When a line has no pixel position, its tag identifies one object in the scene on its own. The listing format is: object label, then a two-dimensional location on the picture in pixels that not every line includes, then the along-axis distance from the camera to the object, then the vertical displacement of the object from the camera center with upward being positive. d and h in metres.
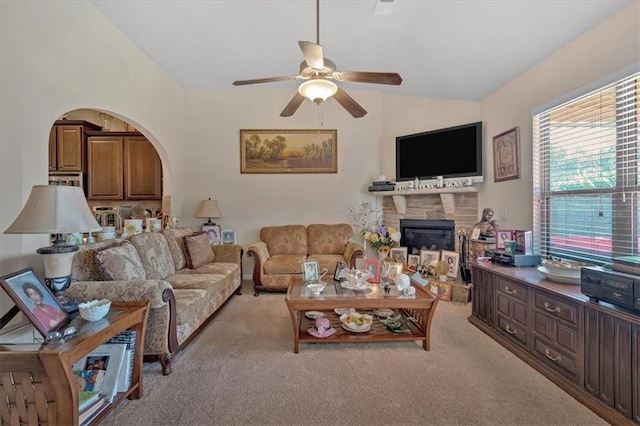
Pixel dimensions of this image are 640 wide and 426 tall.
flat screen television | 3.90 +0.88
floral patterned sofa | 2.04 -0.59
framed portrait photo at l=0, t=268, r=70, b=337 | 1.46 -0.48
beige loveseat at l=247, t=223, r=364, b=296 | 3.98 -0.60
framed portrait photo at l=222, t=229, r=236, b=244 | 4.84 -0.40
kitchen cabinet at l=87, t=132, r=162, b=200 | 4.38 +0.75
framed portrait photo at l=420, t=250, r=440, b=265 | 4.11 -0.66
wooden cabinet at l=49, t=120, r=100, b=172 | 4.18 +1.05
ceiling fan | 2.31 +1.16
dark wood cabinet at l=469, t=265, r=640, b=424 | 1.57 -0.88
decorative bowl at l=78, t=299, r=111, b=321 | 1.62 -0.56
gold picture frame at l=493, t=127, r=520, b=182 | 3.24 +0.68
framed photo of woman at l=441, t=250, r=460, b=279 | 3.85 -0.71
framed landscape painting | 4.89 +1.09
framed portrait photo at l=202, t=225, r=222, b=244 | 4.59 -0.31
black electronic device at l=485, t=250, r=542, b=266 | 2.70 -0.47
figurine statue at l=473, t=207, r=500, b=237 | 3.33 -0.17
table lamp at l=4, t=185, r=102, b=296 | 1.72 -0.04
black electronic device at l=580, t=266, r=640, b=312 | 1.56 -0.46
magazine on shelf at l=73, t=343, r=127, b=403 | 1.69 -0.97
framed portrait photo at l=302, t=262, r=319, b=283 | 2.96 -0.64
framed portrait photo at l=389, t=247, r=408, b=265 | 4.50 -0.69
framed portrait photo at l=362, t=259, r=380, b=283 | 2.94 -0.60
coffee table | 2.39 -0.81
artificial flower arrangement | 4.23 -0.38
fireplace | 4.32 -0.38
